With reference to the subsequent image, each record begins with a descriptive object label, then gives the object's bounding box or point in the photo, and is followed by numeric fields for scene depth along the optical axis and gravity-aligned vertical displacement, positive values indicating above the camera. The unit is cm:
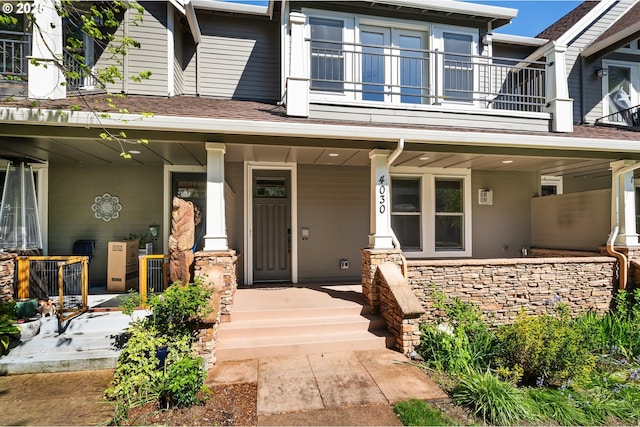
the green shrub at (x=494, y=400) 316 -186
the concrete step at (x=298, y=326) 456 -155
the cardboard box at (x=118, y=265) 608 -86
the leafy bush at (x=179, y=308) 388 -107
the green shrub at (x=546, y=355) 384 -165
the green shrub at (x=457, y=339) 416 -166
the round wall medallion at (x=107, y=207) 658 +29
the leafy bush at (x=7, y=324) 408 -135
